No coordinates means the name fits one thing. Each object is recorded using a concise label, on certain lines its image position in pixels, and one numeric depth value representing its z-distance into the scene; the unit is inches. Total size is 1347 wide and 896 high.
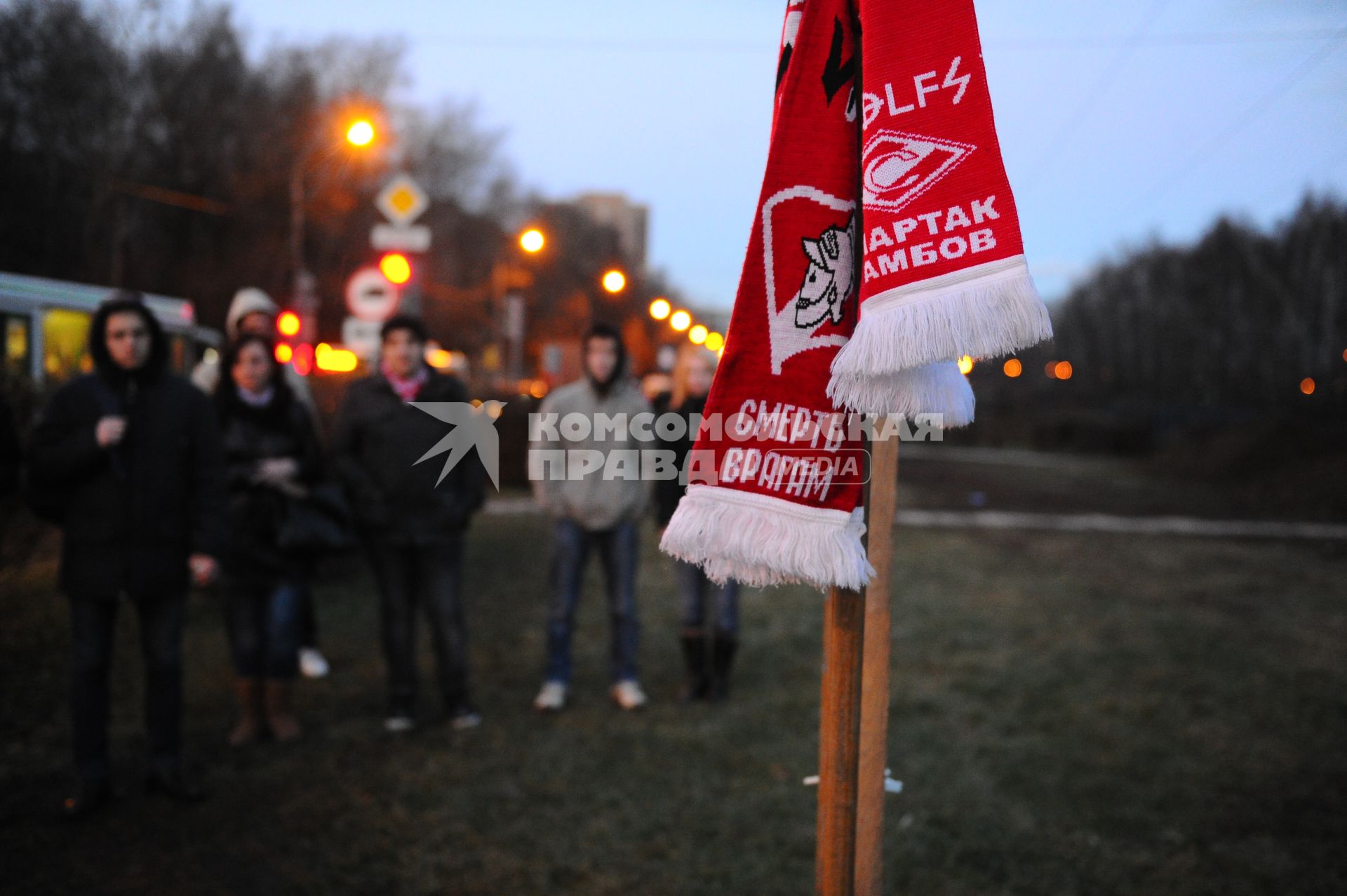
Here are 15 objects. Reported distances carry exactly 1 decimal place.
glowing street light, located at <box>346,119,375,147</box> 408.5
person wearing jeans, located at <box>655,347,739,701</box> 209.6
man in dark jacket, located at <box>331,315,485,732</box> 182.9
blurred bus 374.3
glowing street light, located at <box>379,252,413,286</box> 340.2
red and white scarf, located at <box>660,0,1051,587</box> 67.1
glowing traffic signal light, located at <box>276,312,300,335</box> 452.8
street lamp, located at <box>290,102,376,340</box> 413.7
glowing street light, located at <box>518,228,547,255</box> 343.3
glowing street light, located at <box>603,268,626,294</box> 300.7
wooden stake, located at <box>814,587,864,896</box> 77.2
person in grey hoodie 200.7
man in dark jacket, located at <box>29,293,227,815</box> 143.7
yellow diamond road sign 344.2
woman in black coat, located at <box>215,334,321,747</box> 176.6
